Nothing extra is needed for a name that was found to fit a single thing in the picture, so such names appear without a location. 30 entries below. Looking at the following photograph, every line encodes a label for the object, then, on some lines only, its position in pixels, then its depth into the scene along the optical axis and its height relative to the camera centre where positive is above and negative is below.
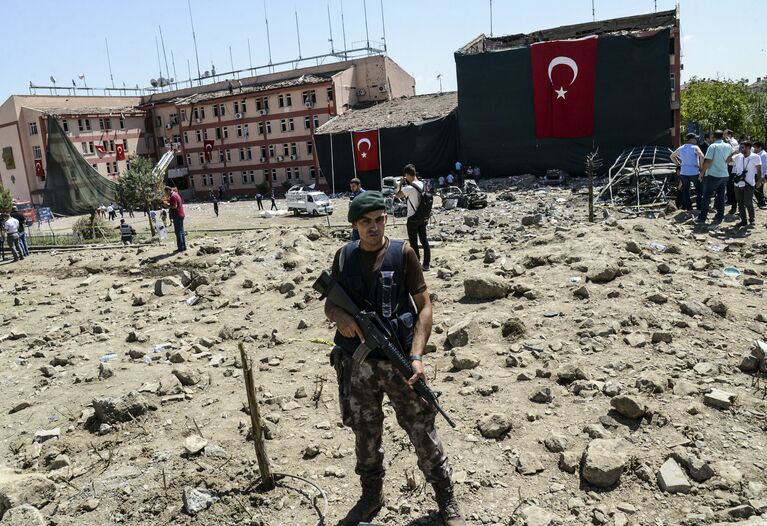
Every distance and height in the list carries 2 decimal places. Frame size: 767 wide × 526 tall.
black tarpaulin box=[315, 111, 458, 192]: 34.62 +0.62
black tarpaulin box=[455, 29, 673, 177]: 27.52 +1.85
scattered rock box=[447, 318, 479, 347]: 5.94 -1.70
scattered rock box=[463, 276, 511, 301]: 7.09 -1.53
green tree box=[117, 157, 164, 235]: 39.38 -0.31
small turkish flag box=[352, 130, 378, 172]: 36.97 +0.91
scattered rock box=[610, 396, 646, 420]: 4.10 -1.76
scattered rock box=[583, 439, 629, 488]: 3.53 -1.83
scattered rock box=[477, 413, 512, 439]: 4.21 -1.85
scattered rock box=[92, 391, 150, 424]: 5.00 -1.80
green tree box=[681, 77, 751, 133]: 43.19 +1.95
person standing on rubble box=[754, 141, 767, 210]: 10.84 -0.76
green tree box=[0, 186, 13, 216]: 44.53 -0.31
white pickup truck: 28.70 -1.55
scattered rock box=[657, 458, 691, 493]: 3.45 -1.90
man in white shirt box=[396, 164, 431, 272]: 7.93 -0.56
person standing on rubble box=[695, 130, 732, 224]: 9.64 -0.62
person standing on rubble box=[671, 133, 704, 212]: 10.89 -0.52
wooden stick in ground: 3.80 -1.60
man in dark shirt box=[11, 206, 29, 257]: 15.73 -0.91
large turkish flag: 28.19 +2.82
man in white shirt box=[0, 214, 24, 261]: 15.39 -1.02
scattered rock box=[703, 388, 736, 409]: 4.14 -1.77
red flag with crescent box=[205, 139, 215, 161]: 49.28 +2.41
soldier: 3.16 -0.90
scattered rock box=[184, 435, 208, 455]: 4.30 -1.85
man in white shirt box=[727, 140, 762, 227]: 9.73 -0.75
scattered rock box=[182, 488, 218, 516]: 3.67 -1.92
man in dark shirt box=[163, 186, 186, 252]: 12.05 -0.55
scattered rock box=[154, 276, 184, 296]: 9.84 -1.68
